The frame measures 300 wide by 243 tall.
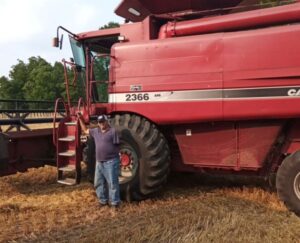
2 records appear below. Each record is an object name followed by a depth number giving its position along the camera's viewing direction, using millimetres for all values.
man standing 3870
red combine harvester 3531
